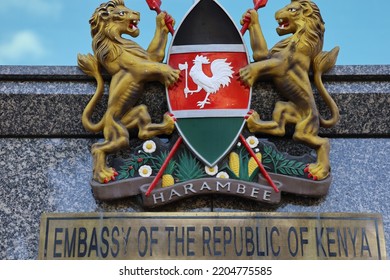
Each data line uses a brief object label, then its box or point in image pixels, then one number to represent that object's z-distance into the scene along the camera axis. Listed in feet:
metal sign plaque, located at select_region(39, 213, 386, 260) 8.96
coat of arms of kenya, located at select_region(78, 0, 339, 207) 9.36
